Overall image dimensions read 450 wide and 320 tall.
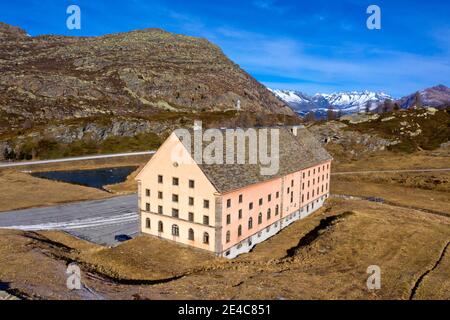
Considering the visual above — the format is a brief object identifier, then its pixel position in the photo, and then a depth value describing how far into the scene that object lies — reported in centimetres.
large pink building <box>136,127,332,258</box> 5009
